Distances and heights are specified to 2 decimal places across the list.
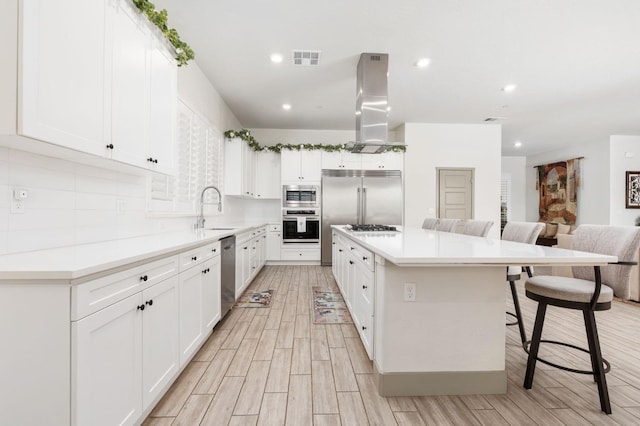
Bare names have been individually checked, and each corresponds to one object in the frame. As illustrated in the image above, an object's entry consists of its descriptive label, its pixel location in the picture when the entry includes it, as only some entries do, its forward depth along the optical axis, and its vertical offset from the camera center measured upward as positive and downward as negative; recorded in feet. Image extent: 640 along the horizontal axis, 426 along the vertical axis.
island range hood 11.59 +4.50
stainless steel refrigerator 19.69 +0.74
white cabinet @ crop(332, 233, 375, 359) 6.98 -2.11
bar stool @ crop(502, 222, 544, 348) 7.95 -0.65
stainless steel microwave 19.89 +1.11
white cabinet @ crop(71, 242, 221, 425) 3.66 -1.98
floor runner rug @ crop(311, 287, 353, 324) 10.14 -3.59
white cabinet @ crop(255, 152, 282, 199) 20.98 +2.63
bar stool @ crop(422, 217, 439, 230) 13.92 -0.48
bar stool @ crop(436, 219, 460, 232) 11.92 -0.45
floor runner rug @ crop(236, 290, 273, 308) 11.61 -3.59
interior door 20.65 +1.52
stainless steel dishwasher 9.50 -2.09
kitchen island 5.97 -2.30
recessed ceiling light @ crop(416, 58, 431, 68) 11.86 +6.11
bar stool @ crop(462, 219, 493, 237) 9.62 -0.45
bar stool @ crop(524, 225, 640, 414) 5.60 -1.42
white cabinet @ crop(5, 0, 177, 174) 3.85 +2.16
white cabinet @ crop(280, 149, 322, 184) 19.97 +3.13
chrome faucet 11.80 -0.28
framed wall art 22.34 +1.91
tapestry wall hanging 25.31 +2.19
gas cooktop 11.43 -0.60
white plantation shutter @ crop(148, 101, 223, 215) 9.37 +1.67
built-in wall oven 19.67 -0.94
